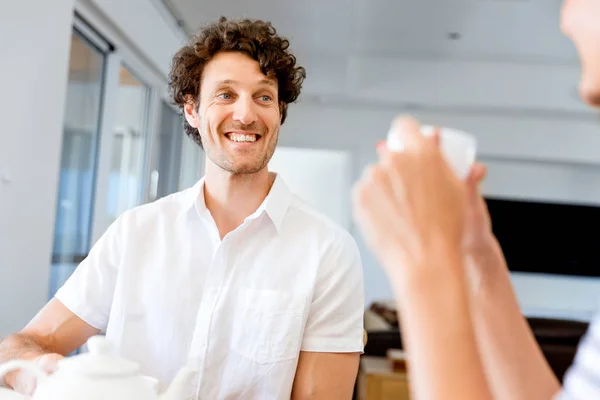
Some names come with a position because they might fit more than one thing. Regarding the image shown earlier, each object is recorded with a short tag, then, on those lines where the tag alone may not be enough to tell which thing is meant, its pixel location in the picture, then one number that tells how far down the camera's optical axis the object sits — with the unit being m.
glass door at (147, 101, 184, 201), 4.64
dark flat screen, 6.50
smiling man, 1.24
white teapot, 0.68
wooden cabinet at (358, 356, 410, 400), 2.87
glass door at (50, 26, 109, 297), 3.07
